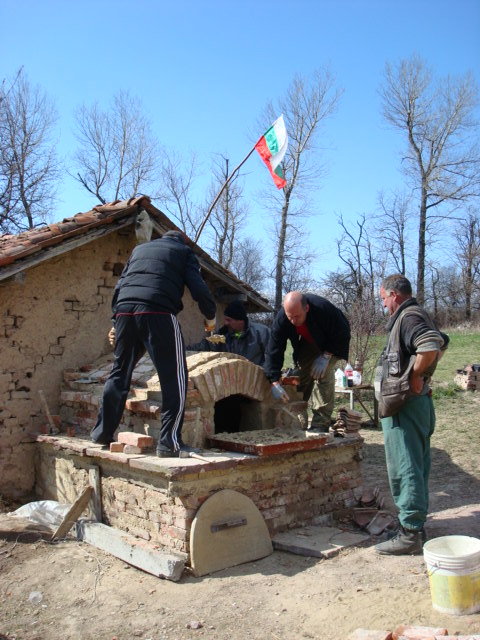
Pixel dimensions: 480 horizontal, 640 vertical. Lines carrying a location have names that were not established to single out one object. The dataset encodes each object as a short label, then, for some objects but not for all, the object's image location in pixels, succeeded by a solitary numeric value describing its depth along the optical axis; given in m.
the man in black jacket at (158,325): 4.73
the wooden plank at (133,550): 4.23
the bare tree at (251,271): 35.07
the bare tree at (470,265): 28.39
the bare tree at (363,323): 12.33
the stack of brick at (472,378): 11.84
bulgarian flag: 9.62
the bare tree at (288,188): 22.14
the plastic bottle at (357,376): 10.48
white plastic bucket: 3.25
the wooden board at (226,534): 4.38
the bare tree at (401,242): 28.30
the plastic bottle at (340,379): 10.43
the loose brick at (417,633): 2.95
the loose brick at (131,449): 4.92
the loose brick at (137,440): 4.93
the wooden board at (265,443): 4.89
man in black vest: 4.22
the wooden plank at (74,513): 5.21
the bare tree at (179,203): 25.36
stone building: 6.20
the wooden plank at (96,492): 5.32
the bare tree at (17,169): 18.20
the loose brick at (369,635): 2.95
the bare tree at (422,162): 23.23
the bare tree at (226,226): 25.11
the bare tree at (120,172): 23.33
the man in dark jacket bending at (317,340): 5.63
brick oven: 4.53
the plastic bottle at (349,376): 10.37
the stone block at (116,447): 5.01
